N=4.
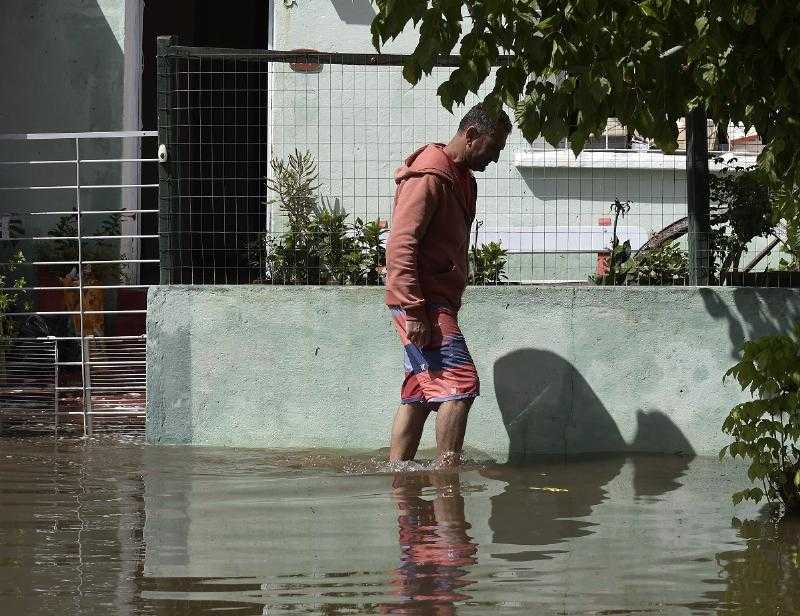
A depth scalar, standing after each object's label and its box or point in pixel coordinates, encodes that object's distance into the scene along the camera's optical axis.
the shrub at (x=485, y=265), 16.33
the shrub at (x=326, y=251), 16.27
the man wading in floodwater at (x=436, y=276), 13.51
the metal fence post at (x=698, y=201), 15.66
